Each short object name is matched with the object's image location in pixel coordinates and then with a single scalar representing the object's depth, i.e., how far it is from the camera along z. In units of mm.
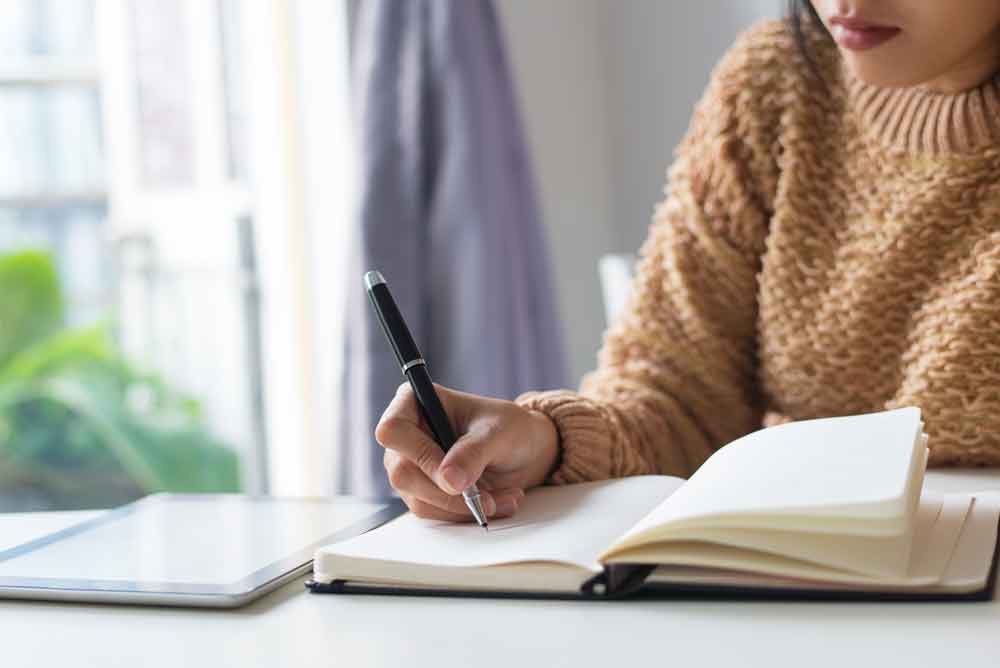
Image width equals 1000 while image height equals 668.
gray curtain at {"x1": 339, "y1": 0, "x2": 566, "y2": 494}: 2090
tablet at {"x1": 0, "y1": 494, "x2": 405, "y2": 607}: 739
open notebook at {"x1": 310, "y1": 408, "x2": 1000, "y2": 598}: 647
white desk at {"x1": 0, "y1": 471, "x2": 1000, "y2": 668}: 581
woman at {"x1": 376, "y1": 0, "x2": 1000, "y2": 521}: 1047
